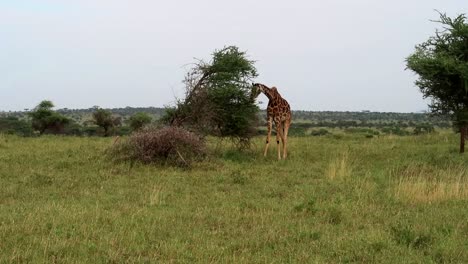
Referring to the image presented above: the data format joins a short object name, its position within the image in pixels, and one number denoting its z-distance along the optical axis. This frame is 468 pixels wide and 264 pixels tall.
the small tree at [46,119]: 36.97
